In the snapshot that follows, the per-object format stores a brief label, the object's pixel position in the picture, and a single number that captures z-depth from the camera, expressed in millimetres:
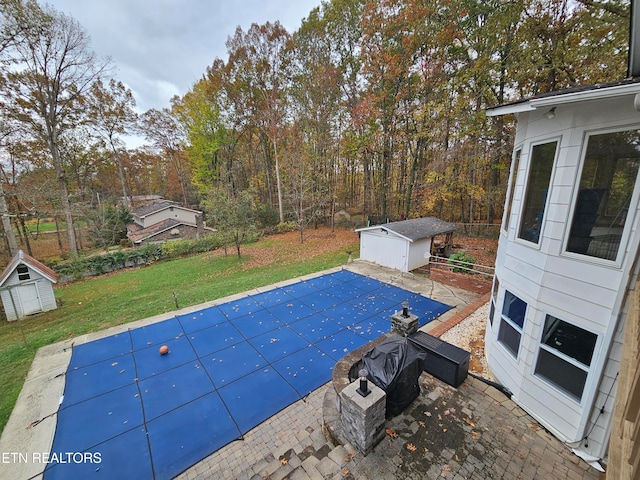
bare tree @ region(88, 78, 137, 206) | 19306
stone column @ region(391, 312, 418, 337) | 5262
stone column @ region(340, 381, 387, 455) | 3211
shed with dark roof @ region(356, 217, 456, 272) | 11387
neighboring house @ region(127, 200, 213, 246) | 22203
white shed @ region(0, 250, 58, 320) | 9102
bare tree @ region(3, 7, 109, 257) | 13062
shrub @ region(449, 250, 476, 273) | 11002
